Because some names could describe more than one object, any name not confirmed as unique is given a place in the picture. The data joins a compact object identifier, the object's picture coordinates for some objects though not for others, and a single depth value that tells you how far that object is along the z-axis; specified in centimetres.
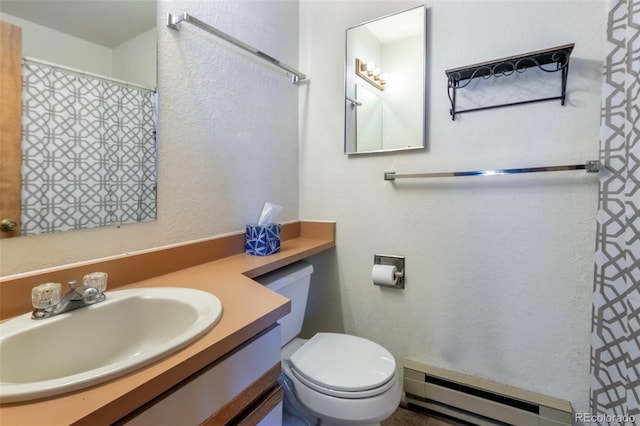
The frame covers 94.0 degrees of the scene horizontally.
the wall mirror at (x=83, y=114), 77
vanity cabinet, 53
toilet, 98
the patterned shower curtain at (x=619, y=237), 97
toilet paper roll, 143
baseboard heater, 117
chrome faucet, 69
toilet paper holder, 147
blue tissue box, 132
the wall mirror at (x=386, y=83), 142
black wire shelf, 110
